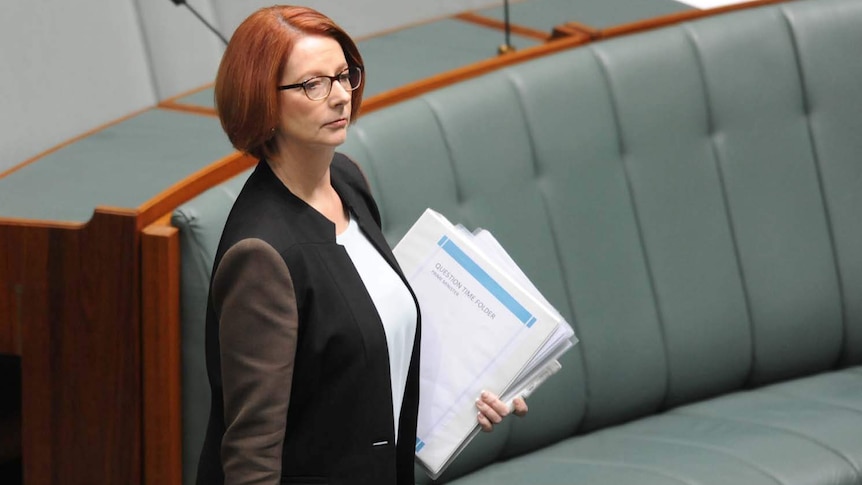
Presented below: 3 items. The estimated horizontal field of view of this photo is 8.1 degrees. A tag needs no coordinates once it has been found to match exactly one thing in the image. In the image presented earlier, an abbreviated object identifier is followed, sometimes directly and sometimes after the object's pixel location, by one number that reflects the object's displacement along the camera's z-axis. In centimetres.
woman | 884
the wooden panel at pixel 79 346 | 939
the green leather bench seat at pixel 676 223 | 997
